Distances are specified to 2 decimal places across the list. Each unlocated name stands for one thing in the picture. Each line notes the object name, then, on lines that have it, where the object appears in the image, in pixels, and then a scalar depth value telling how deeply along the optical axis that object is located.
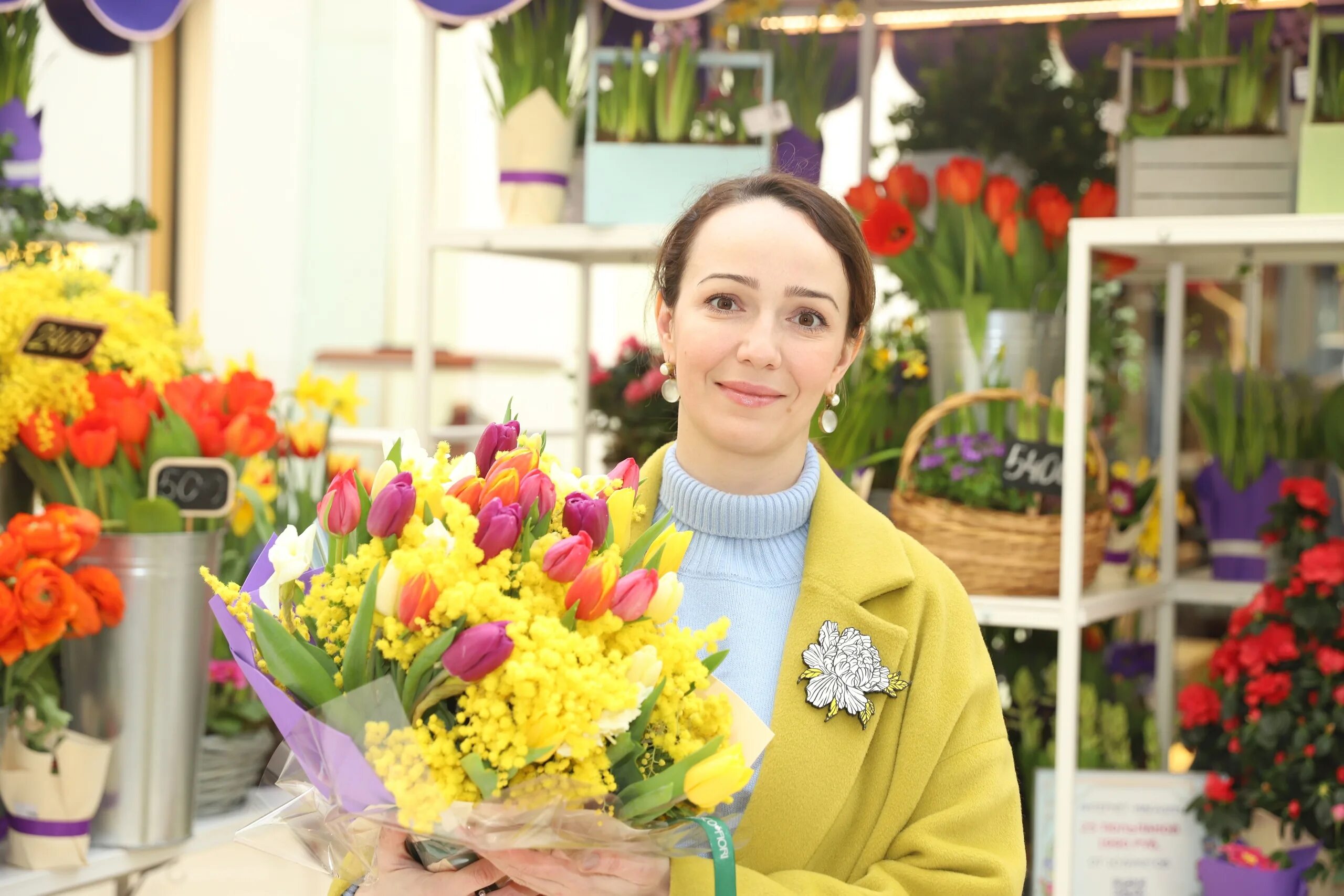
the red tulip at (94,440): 1.97
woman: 1.26
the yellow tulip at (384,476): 1.06
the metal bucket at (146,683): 2.01
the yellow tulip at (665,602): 1.01
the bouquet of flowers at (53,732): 1.90
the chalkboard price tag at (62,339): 1.97
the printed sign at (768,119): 2.51
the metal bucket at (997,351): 2.42
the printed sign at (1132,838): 2.35
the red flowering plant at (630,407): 2.99
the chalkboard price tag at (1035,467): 2.29
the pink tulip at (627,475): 1.20
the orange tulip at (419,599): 0.94
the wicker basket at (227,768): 2.25
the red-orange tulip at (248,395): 2.14
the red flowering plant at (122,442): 1.99
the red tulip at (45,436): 1.99
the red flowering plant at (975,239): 2.40
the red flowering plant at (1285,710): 2.22
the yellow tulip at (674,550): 1.10
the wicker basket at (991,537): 2.29
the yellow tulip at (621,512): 1.12
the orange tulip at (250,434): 2.08
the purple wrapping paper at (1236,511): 2.58
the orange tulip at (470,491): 1.04
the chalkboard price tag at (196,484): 2.03
